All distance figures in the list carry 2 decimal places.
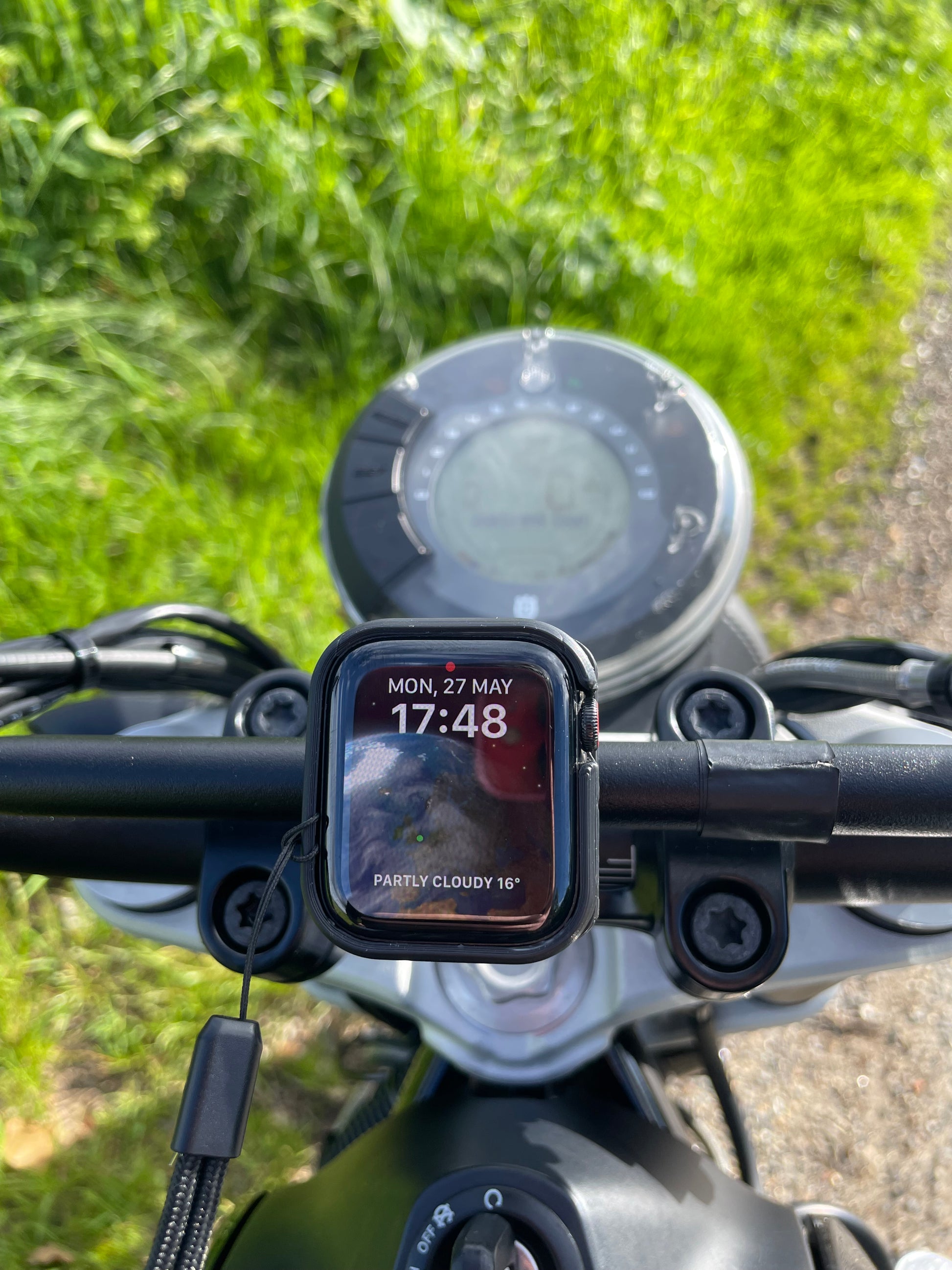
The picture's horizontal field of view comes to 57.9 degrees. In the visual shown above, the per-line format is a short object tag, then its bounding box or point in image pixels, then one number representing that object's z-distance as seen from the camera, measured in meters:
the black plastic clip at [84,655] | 0.19
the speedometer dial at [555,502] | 0.24
